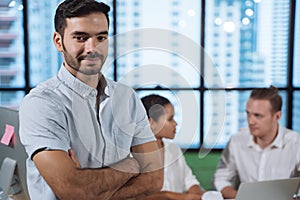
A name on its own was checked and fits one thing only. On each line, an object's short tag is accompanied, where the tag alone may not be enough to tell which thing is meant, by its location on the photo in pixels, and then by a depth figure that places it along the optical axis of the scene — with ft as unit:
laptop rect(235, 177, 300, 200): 4.21
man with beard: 3.62
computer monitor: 3.83
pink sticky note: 3.84
